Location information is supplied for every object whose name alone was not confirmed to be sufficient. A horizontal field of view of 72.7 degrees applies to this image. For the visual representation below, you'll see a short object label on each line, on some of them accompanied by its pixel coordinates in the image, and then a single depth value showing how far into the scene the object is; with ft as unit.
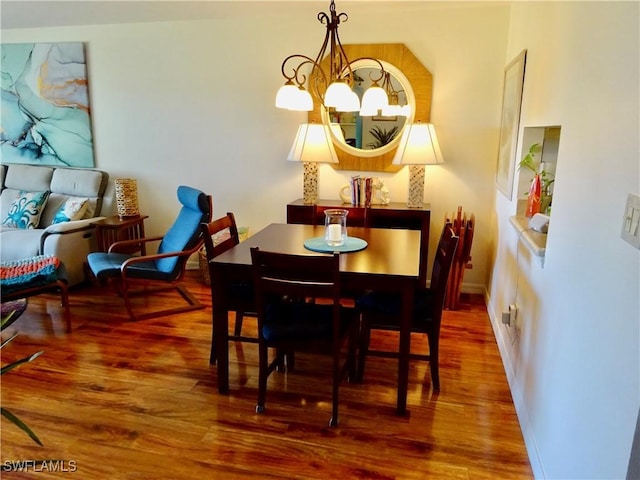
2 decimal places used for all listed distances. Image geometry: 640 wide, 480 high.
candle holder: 8.09
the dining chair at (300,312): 6.30
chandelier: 6.61
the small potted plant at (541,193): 7.39
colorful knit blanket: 9.52
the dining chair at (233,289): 7.83
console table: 11.43
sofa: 12.10
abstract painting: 13.88
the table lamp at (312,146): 11.73
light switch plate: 3.42
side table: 12.71
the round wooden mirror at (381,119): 11.69
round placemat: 7.74
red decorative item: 7.38
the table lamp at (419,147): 11.10
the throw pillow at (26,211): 13.29
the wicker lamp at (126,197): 13.28
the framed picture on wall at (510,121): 8.94
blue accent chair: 10.59
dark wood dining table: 6.67
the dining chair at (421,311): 7.37
